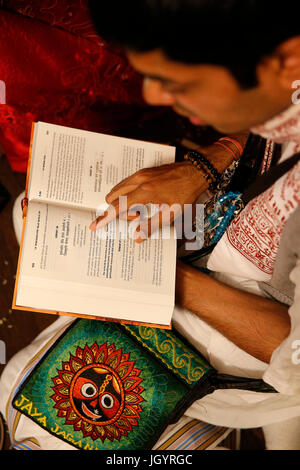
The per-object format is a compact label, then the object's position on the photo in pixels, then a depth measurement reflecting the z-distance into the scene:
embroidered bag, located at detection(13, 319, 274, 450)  1.33
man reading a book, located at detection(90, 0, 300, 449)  0.99
